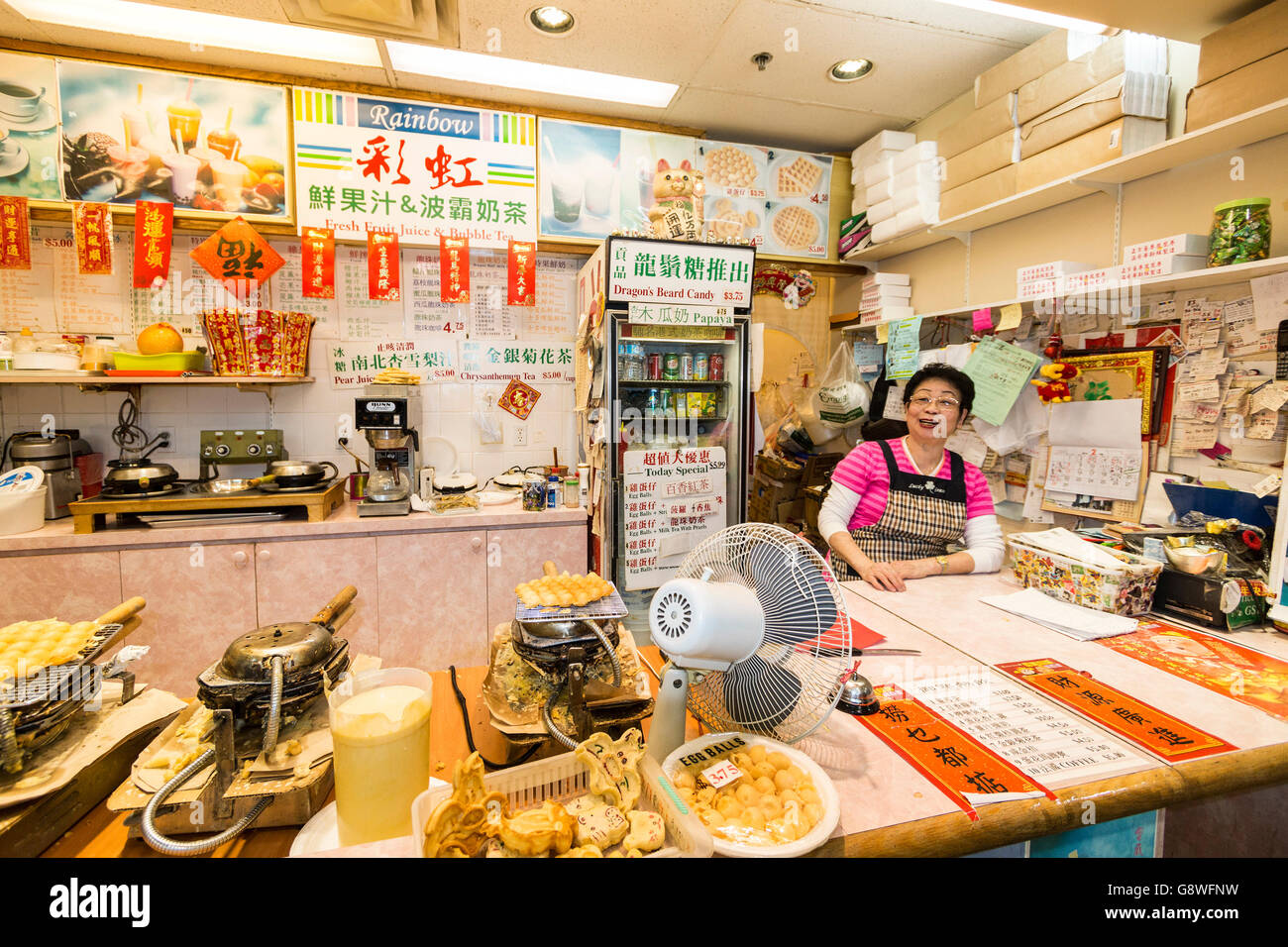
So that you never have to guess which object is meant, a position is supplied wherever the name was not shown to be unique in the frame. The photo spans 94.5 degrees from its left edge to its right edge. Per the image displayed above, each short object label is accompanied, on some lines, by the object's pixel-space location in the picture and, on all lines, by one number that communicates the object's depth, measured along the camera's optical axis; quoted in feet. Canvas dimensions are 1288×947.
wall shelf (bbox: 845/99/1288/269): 6.89
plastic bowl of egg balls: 2.83
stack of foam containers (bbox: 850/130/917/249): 12.89
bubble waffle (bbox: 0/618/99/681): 3.16
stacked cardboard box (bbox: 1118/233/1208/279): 7.50
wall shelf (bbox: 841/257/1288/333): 6.75
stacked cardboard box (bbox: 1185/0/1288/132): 6.58
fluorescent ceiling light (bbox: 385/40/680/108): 10.82
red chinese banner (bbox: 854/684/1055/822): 3.51
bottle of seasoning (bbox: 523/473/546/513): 11.48
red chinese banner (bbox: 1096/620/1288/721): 4.65
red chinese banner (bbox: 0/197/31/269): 9.65
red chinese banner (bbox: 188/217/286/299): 10.17
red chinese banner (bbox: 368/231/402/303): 11.03
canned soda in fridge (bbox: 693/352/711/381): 12.50
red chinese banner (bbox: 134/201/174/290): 9.83
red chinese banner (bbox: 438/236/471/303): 11.26
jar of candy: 6.96
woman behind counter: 8.55
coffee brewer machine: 10.56
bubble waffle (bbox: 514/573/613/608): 4.00
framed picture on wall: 8.43
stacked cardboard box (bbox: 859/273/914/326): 13.12
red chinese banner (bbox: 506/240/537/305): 11.70
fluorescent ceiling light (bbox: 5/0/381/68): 9.56
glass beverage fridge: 11.37
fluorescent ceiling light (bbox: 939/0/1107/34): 9.01
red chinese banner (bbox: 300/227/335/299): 10.77
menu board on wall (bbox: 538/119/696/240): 12.32
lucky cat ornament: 11.49
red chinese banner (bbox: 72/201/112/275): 9.57
